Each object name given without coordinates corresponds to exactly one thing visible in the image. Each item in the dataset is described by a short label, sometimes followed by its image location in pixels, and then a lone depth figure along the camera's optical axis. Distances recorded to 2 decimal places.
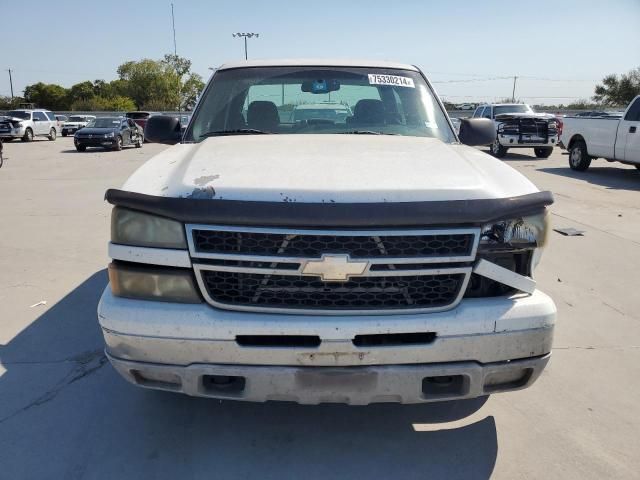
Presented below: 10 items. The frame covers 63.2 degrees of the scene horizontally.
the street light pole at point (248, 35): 50.39
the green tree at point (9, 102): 70.50
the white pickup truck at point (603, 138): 12.02
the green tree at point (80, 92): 83.25
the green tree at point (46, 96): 81.50
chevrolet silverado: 2.10
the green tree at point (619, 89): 55.12
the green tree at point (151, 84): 78.69
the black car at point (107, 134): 22.23
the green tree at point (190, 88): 80.54
